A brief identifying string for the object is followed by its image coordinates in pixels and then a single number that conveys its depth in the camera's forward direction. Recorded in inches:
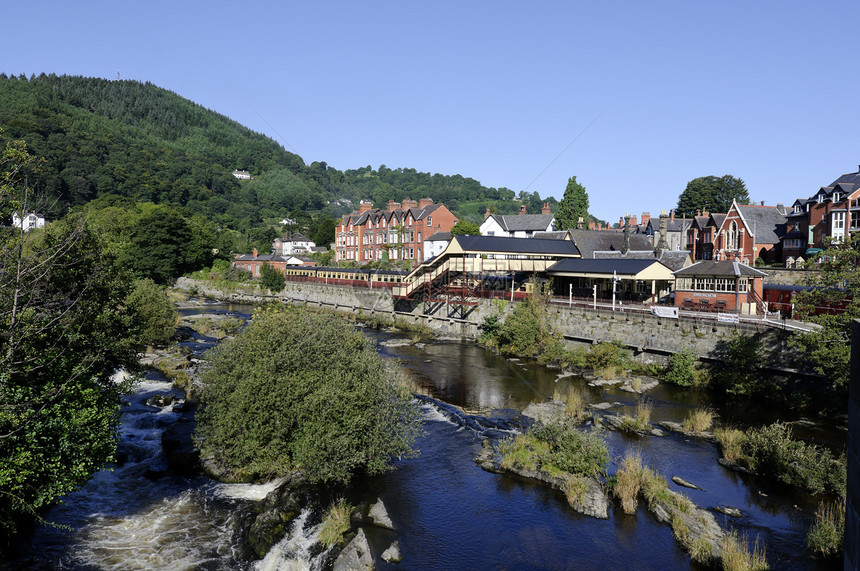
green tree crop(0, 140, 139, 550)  426.0
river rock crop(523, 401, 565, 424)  938.1
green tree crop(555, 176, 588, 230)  3289.9
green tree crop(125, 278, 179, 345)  1381.6
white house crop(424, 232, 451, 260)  2972.4
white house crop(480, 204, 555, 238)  3216.0
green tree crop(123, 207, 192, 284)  3041.3
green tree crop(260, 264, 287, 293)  2950.3
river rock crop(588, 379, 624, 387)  1197.1
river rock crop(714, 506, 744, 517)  626.6
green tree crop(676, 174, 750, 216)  3526.1
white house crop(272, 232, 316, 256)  4539.9
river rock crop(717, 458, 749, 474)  754.2
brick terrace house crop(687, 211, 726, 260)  2413.9
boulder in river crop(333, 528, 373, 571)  509.7
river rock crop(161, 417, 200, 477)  742.5
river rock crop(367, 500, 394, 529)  599.8
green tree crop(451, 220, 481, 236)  3142.2
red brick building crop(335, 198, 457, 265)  3102.9
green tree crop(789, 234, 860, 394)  851.4
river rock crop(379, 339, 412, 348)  1699.1
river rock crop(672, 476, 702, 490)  702.1
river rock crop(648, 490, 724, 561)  556.7
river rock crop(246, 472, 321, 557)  563.5
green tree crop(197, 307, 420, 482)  644.1
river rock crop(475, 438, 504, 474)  761.6
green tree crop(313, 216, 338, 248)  4429.1
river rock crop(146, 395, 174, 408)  1000.9
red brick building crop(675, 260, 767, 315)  1384.1
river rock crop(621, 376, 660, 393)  1160.2
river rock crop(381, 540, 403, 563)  535.5
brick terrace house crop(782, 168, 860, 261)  1955.0
